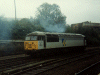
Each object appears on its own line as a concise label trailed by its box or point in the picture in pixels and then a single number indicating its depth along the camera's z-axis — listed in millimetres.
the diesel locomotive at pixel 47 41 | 15553
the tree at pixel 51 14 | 40200
